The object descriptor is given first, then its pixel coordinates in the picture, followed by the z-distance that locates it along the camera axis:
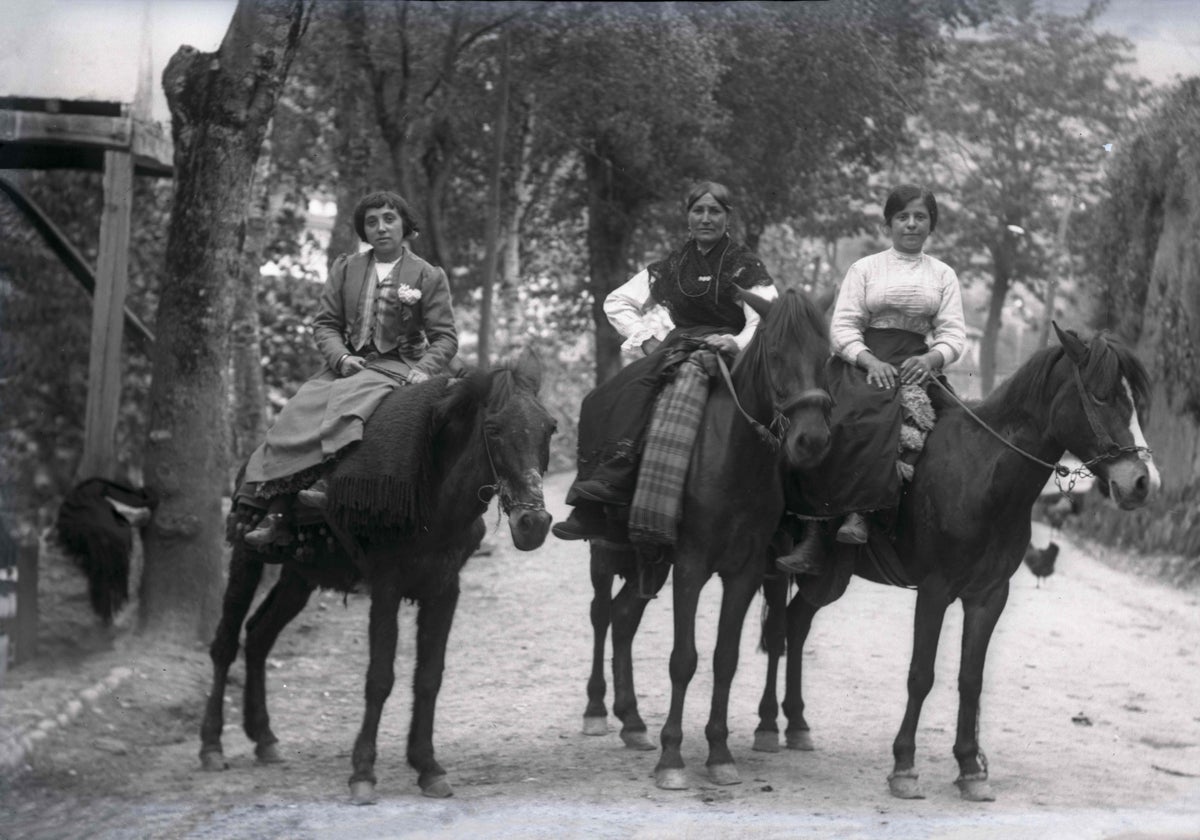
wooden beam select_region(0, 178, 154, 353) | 10.09
